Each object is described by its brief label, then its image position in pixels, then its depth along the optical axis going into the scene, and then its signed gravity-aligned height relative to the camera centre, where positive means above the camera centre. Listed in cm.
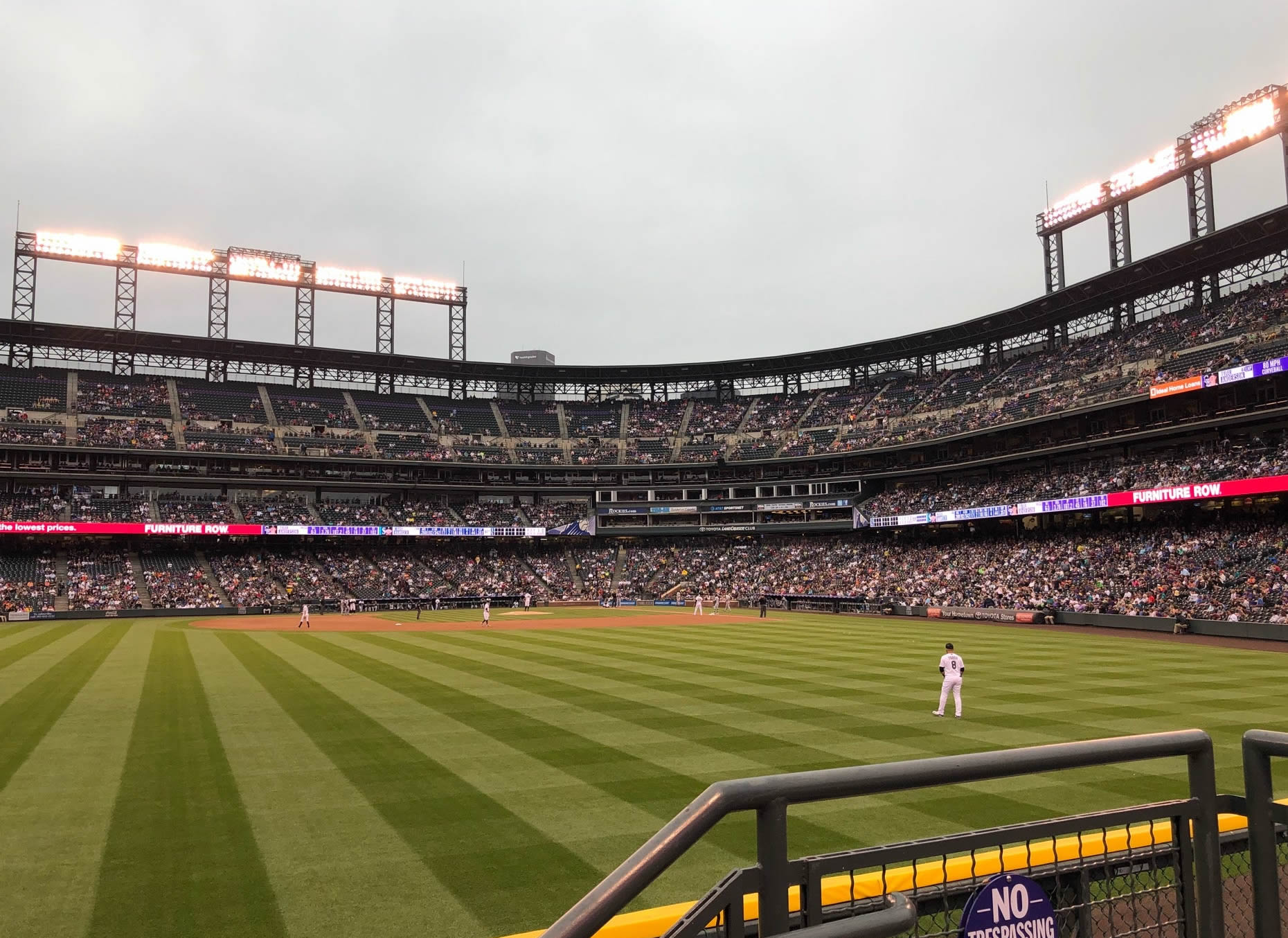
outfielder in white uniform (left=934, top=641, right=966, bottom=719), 1728 -301
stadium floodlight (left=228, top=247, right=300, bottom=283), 7644 +2537
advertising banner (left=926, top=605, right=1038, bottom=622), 4644 -513
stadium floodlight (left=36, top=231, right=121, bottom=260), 7088 +2543
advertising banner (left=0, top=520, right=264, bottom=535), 6100 +71
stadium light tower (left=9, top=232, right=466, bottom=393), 7144 +2480
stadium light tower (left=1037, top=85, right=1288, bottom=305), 5156 +2497
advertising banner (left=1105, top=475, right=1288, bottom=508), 4178 +196
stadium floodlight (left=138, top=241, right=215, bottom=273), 7375 +2528
